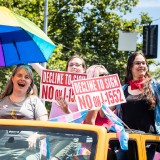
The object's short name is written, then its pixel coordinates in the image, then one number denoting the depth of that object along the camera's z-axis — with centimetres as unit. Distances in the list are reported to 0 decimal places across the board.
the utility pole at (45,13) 2172
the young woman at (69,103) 516
